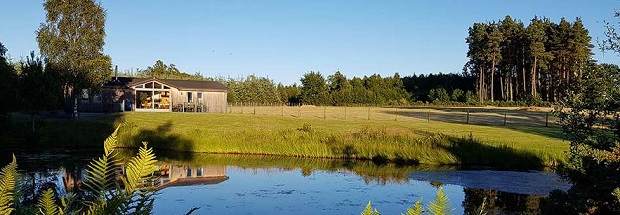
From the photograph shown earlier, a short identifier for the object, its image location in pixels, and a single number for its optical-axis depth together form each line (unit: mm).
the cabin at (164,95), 44375
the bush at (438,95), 78375
